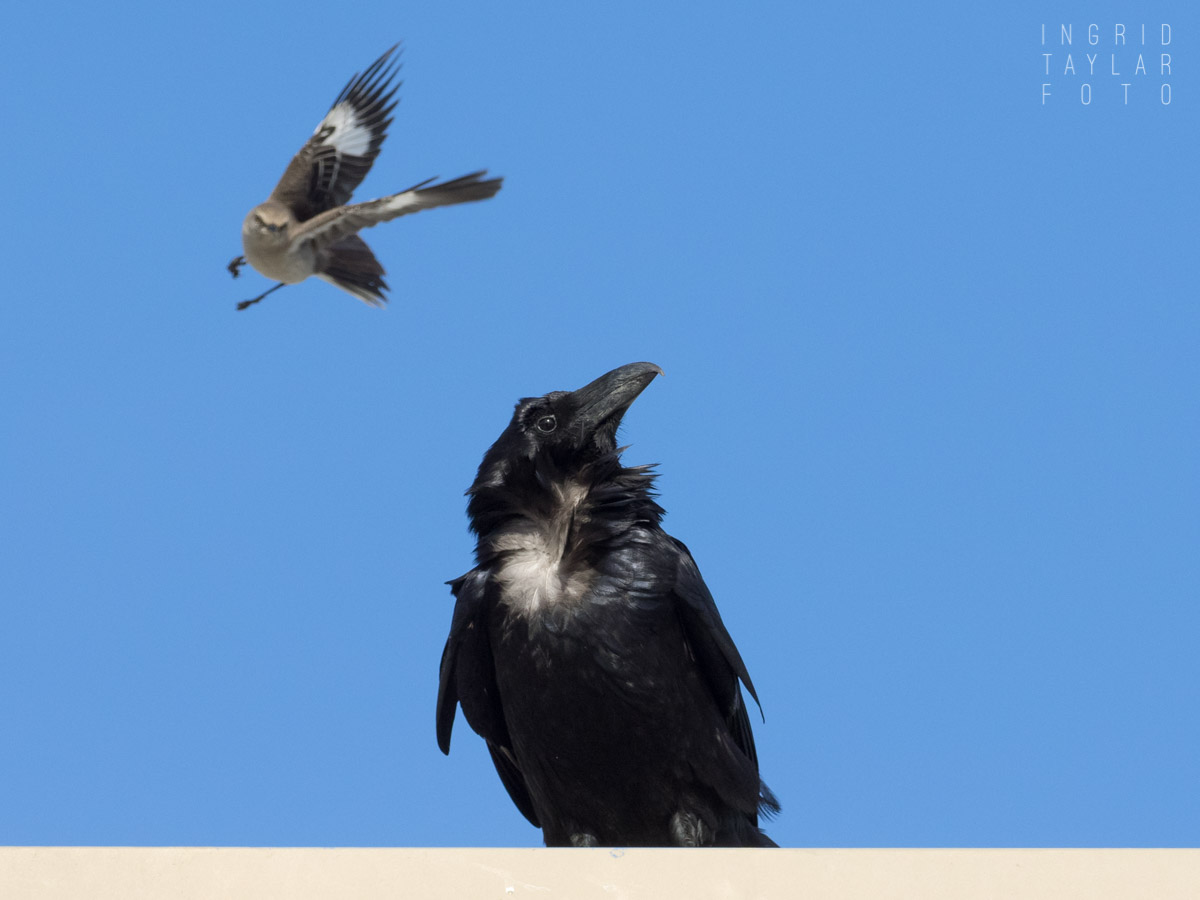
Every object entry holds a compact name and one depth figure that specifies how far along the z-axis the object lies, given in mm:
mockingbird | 9891
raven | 9594
